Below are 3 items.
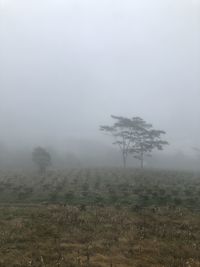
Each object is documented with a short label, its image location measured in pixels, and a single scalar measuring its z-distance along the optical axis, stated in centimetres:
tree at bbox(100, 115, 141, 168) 4212
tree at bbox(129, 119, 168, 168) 4107
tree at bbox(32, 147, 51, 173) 3396
